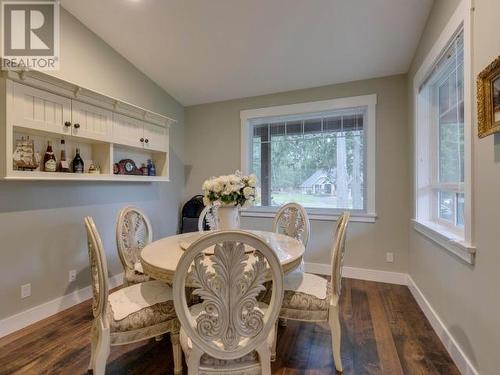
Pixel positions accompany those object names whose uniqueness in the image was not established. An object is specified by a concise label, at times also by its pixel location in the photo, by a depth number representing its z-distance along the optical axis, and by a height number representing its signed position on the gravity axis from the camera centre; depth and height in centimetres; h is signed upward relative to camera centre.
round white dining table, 149 -42
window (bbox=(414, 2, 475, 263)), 166 +41
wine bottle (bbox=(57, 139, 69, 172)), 243 +24
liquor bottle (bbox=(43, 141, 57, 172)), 230 +23
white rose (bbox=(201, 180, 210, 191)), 196 +2
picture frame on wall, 129 +45
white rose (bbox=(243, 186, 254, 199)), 196 -2
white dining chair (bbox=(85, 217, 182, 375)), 142 -71
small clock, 301 +24
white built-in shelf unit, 195 +58
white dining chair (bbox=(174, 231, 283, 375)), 109 -50
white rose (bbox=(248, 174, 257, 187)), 200 +6
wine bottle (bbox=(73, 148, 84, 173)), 255 +23
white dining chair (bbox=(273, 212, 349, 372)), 165 -71
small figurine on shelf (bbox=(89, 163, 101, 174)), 268 +20
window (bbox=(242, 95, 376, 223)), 333 +46
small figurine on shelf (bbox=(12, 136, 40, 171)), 208 +25
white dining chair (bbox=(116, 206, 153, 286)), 212 -43
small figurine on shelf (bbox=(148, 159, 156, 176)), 343 +26
